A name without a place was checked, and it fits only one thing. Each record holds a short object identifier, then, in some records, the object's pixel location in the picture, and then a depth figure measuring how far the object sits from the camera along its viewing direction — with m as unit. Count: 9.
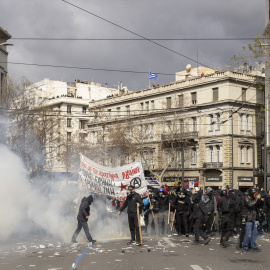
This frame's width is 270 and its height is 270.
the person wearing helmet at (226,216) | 9.89
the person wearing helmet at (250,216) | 9.29
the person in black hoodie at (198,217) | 10.47
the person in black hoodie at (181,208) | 12.41
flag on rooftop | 47.91
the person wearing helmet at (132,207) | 10.41
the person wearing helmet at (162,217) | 12.76
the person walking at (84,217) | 10.59
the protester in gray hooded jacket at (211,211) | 12.39
